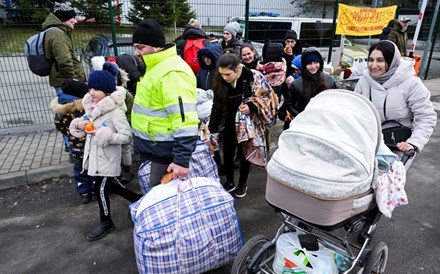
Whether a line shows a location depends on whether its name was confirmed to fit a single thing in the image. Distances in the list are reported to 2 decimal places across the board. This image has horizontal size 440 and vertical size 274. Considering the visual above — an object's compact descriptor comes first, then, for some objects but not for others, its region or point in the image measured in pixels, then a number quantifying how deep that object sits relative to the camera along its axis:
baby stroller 1.92
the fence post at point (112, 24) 5.27
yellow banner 8.32
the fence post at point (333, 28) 8.31
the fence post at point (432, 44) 10.37
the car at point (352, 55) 10.90
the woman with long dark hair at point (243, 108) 3.66
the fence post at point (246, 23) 6.54
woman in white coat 2.81
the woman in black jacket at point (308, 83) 3.72
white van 7.59
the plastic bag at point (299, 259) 2.15
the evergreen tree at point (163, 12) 5.52
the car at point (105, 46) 5.72
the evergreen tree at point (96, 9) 5.34
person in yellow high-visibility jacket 2.37
